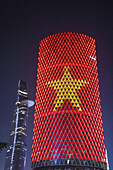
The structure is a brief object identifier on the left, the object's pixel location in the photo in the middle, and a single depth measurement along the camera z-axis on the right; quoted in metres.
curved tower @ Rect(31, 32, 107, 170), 91.50
